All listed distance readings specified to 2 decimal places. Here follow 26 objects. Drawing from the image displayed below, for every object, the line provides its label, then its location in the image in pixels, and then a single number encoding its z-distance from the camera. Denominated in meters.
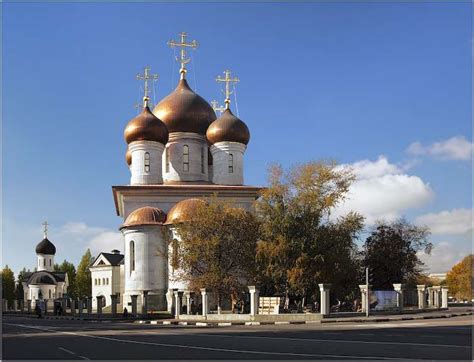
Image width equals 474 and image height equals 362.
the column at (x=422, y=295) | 40.89
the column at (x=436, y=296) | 44.44
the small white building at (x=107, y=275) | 76.71
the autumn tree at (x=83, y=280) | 97.12
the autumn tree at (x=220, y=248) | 39.91
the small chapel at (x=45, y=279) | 95.06
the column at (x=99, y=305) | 46.94
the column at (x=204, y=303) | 37.12
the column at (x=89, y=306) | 51.00
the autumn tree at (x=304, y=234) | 37.81
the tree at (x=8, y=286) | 106.41
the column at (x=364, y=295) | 35.84
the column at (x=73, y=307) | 52.72
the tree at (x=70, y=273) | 105.80
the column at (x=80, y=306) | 48.94
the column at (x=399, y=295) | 37.72
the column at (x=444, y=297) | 45.09
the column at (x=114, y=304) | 44.81
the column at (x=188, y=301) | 40.33
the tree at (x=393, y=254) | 47.19
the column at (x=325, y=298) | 33.72
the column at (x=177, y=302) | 39.31
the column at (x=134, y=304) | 42.12
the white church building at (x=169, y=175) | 48.25
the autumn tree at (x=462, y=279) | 84.56
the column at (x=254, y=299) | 35.17
